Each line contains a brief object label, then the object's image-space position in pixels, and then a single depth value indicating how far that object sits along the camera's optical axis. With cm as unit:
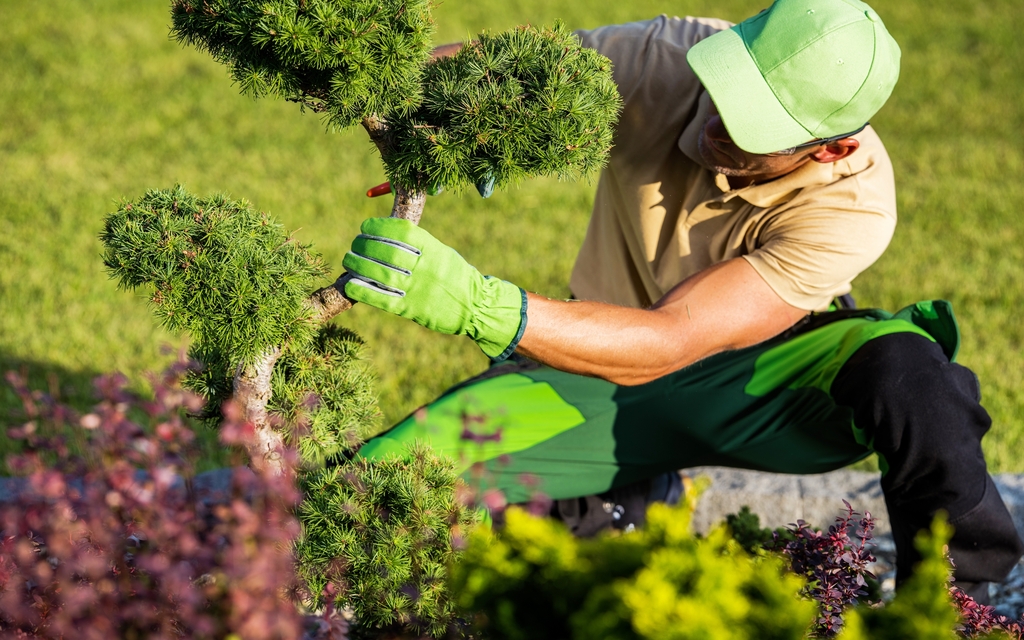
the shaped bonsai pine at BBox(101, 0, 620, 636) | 163
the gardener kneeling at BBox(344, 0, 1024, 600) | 214
